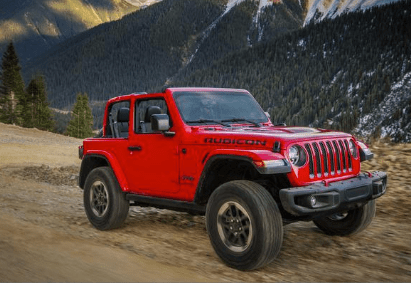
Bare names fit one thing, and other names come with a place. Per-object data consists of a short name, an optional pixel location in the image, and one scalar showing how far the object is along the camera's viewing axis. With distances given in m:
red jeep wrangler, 4.29
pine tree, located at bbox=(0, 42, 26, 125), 56.97
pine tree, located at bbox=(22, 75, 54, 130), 59.83
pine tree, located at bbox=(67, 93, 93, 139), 63.69
